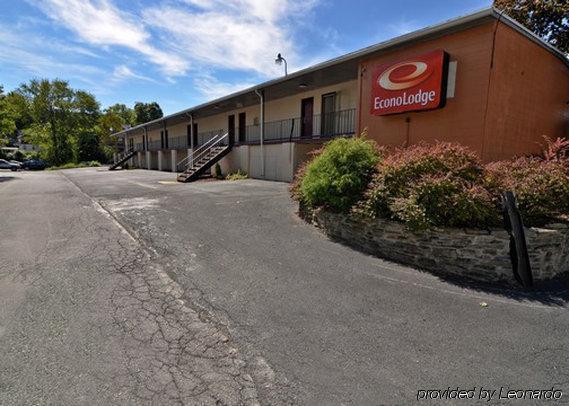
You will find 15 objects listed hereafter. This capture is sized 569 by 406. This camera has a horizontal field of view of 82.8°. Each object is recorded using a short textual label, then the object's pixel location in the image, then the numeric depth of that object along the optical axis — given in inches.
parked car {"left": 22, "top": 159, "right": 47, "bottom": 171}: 1875.4
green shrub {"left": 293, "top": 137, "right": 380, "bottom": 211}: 253.4
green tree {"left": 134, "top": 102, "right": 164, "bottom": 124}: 2834.6
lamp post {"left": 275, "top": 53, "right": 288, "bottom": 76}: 725.5
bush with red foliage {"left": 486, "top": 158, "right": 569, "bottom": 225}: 199.8
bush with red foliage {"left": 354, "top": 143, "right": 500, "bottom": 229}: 193.2
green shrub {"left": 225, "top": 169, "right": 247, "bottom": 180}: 666.2
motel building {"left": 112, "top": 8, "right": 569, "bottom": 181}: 301.3
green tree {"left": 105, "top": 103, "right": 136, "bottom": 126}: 2883.9
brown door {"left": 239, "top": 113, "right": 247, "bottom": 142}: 805.9
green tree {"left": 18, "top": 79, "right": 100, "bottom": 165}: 1932.8
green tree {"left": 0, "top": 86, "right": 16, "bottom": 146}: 1096.8
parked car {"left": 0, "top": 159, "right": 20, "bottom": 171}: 1676.7
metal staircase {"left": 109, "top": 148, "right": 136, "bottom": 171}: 1376.7
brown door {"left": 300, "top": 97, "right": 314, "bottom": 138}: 621.9
